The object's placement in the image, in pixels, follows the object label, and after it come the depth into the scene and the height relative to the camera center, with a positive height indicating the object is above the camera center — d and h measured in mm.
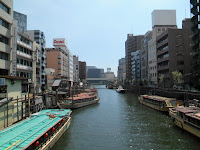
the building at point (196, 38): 53688 +13806
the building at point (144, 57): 108650 +16424
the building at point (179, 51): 70250 +12722
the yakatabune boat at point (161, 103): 38978 -5682
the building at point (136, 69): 137500 +10257
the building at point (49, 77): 77562 +2314
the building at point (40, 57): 65438 +10506
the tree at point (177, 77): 62044 +1399
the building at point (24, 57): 39281 +7221
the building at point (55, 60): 96875 +12800
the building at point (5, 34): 35544 +10656
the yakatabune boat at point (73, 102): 44844 -5885
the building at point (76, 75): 180450 +6995
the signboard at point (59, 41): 117625 +28477
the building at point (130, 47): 181012 +38022
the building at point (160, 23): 90062 +31685
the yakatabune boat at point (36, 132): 14492 -5186
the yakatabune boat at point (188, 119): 21859 -5662
